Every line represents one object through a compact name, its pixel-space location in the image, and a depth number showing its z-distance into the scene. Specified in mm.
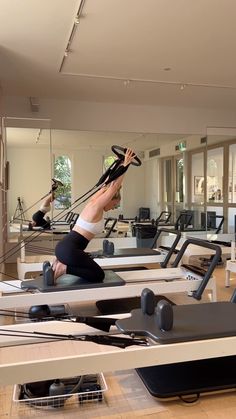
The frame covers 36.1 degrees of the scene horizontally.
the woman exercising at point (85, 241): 2949
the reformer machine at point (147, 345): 1418
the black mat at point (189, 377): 1682
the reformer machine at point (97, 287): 2676
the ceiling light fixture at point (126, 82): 4883
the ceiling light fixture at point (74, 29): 2993
